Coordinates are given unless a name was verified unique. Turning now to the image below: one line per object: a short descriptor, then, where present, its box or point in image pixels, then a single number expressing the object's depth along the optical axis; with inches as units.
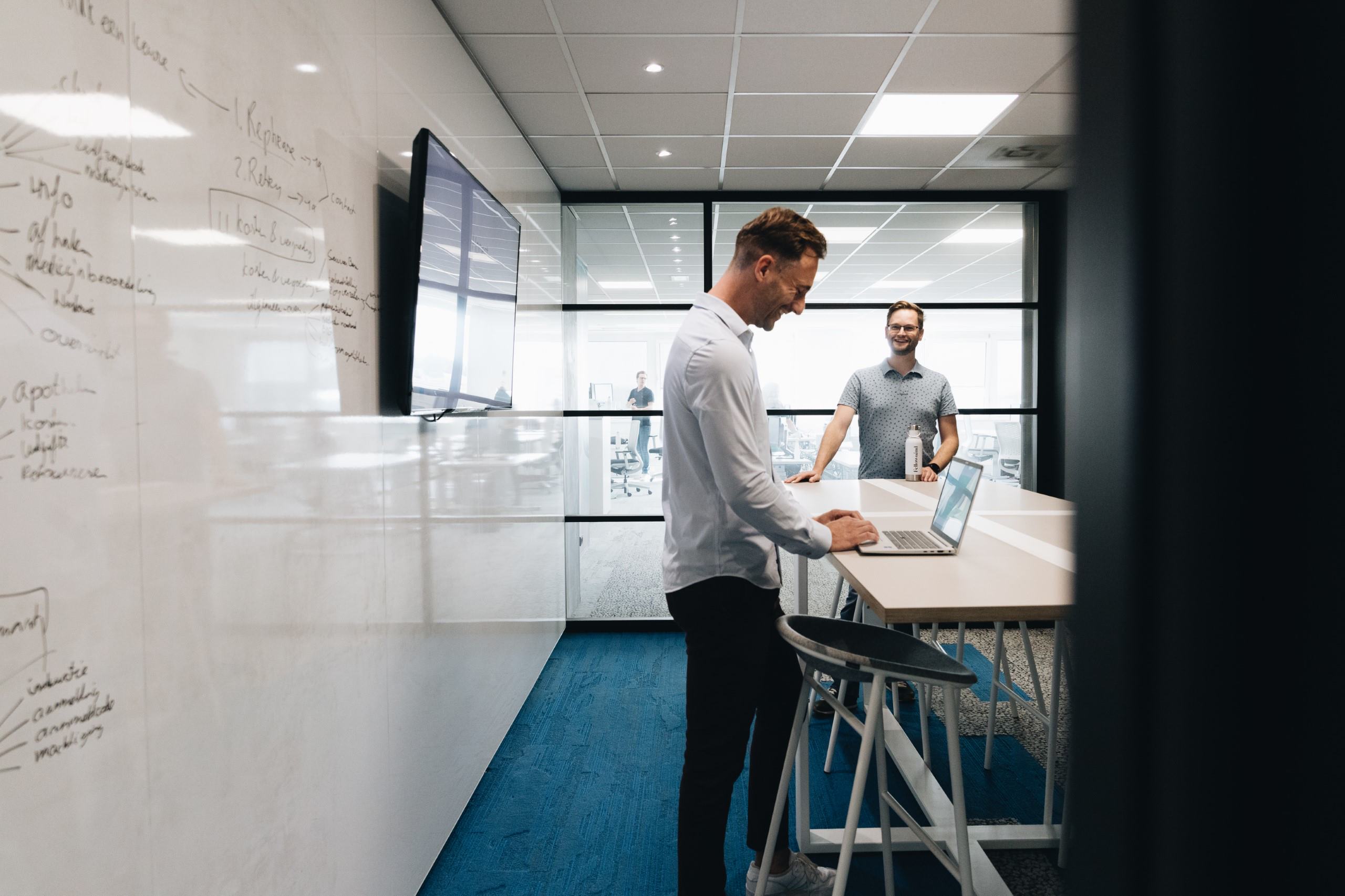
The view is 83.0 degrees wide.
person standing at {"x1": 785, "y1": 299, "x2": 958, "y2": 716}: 138.9
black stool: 58.6
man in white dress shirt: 65.9
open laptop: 73.4
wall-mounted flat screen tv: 75.2
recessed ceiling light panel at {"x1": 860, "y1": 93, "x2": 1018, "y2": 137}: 125.2
